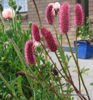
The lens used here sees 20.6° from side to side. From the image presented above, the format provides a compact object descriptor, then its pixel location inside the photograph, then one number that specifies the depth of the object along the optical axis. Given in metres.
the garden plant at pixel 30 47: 0.82
